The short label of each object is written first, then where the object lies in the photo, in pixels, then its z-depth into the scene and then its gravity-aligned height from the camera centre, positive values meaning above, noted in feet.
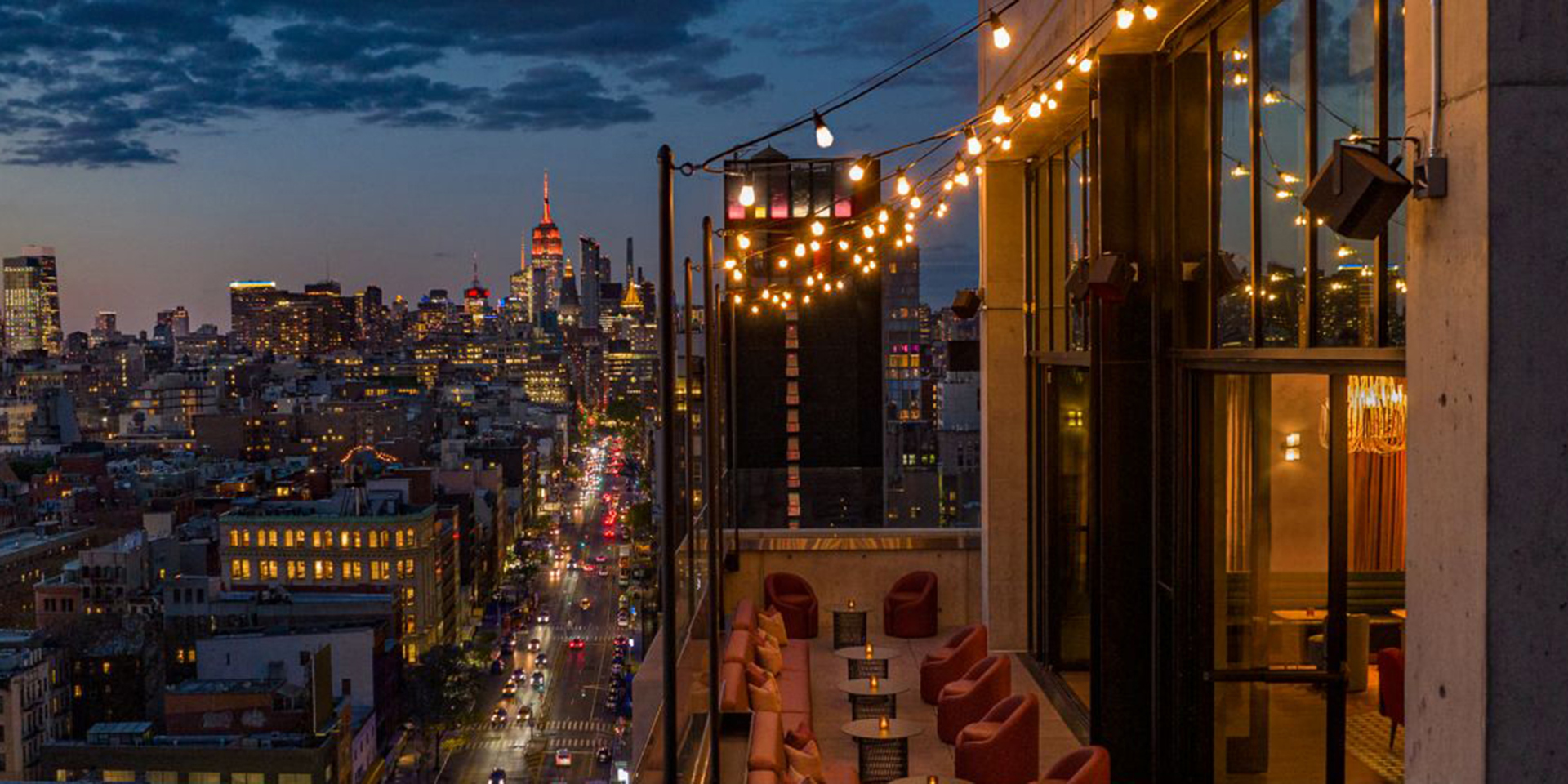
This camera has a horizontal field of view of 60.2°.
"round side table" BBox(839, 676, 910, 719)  30.60 -8.09
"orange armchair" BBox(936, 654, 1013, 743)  29.04 -7.31
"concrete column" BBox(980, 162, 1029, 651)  36.65 -1.31
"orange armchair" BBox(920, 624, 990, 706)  32.99 -7.41
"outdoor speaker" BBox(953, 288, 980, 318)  37.22 +1.55
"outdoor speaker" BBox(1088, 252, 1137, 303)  23.03 +1.38
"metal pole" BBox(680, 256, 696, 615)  23.92 -2.54
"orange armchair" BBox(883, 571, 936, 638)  40.88 -7.69
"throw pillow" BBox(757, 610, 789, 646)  36.81 -7.29
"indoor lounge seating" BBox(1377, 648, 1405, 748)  23.49 -5.85
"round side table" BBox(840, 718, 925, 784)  27.27 -8.03
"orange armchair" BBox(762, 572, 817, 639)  40.93 -7.33
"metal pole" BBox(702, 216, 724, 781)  21.86 -3.32
